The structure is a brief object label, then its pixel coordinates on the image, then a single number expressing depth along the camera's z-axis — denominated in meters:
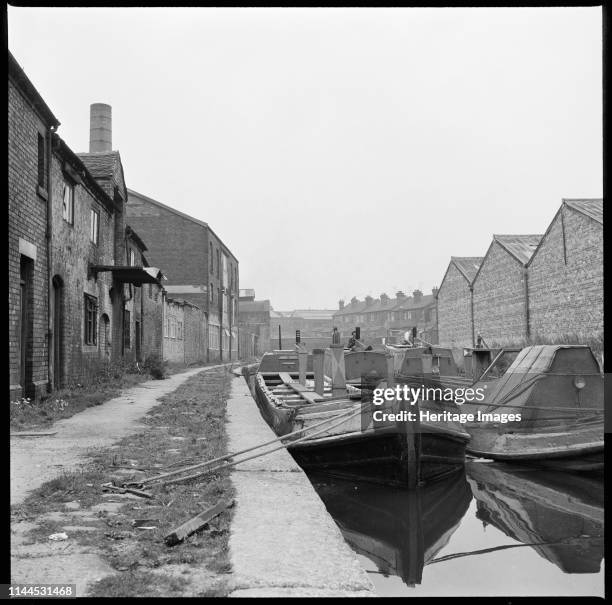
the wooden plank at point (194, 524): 4.06
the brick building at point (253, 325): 57.93
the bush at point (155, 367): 20.70
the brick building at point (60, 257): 10.12
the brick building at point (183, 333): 28.22
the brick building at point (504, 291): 29.12
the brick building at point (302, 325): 104.19
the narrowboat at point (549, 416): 9.00
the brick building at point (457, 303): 36.91
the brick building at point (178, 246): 37.28
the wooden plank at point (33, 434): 8.09
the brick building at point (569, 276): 22.30
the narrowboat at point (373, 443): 7.93
